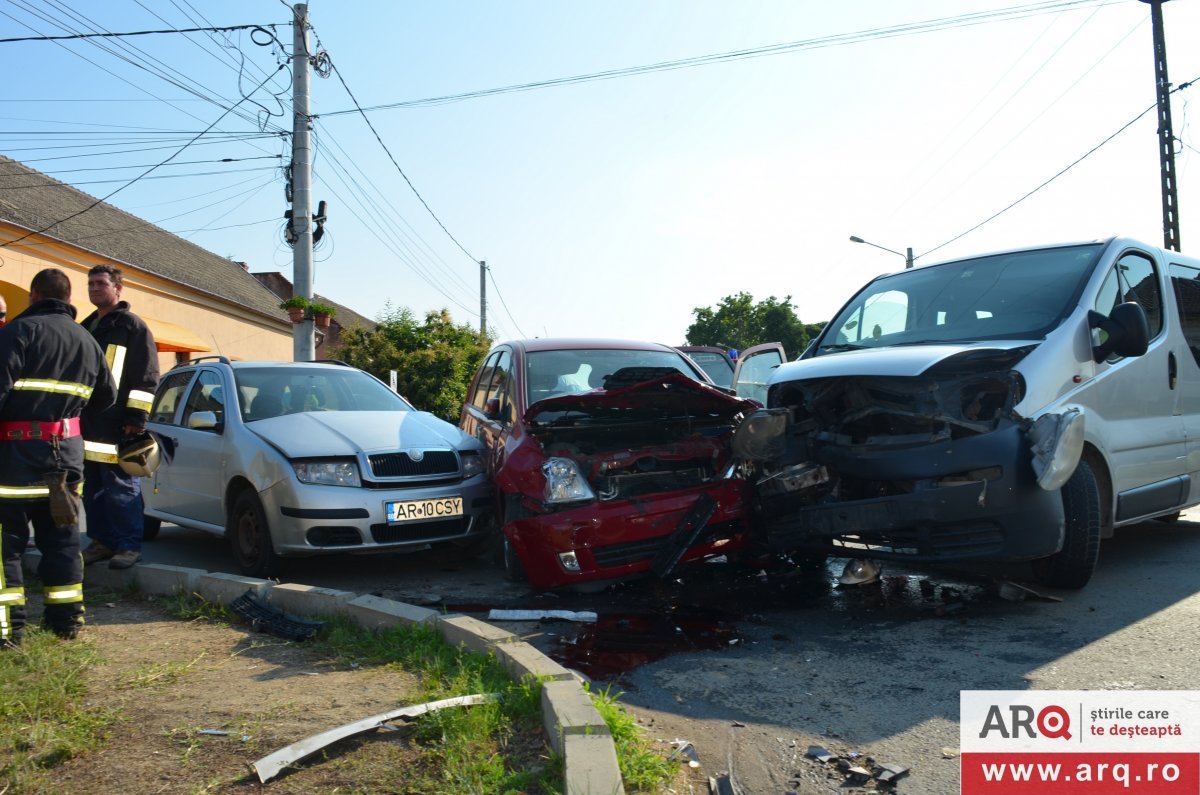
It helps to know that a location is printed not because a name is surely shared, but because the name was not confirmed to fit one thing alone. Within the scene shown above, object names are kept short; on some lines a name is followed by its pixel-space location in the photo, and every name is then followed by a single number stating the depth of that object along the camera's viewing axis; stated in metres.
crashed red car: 5.09
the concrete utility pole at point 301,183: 15.30
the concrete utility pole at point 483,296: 43.31
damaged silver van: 4.40
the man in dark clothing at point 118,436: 5.57
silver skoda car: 5.85
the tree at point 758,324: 58.00
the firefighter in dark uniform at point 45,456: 4.36
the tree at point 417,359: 21.80
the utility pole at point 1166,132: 17.80
